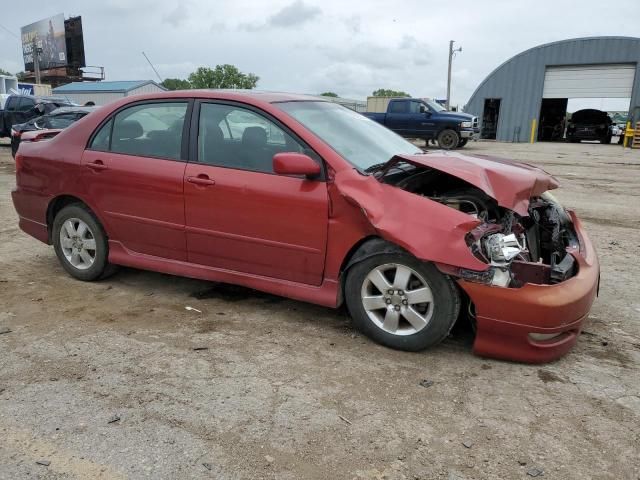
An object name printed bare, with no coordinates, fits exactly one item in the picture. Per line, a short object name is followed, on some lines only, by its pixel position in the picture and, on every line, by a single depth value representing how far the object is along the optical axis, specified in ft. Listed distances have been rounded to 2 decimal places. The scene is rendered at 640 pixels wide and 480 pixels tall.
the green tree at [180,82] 219.67
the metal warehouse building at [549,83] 94.38
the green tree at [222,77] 242.17
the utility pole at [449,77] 131.23
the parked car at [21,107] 54.80
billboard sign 180.45
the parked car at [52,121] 40.75
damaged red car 9.87
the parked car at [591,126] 93.35
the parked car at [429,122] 65.36
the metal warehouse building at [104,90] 136.32
